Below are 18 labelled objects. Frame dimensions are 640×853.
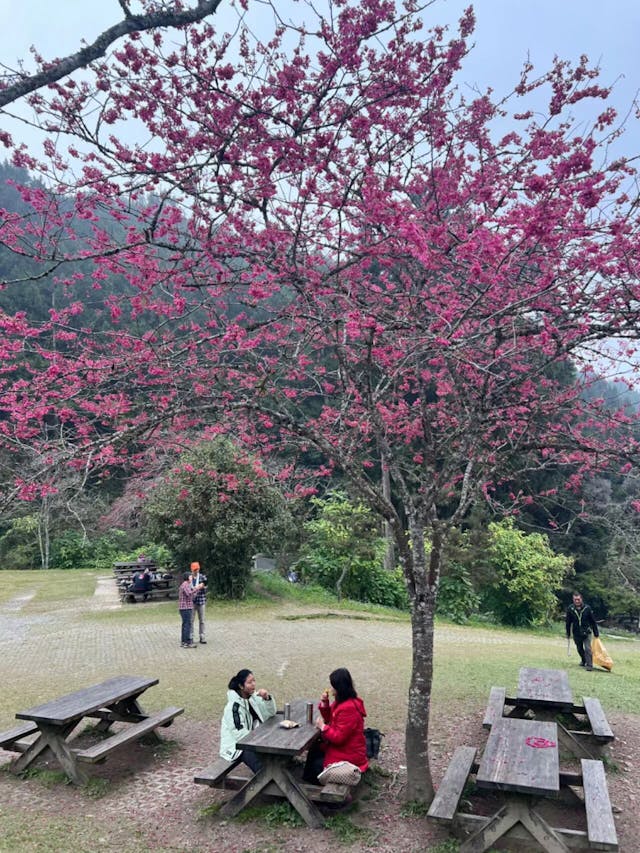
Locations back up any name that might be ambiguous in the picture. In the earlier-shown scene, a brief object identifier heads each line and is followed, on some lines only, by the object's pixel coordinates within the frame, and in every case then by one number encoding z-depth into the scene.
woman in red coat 4.71
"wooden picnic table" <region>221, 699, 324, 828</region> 4.51
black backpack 5.15
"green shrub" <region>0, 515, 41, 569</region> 29.03
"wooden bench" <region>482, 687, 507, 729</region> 5.85
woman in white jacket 5.00
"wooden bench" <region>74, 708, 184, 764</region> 5.11
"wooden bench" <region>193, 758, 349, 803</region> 4.50
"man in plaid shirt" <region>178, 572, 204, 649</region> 11.03
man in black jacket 10.75
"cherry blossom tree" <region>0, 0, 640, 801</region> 4.90
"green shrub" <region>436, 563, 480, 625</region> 19.73
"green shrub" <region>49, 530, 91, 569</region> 29.03
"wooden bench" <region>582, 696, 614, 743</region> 5.75
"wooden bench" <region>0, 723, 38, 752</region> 5.45
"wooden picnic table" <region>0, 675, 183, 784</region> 5.26
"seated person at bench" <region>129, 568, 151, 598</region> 17.08
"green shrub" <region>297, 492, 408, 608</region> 19.48
